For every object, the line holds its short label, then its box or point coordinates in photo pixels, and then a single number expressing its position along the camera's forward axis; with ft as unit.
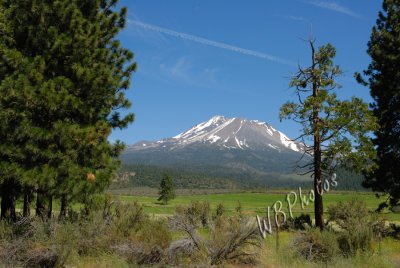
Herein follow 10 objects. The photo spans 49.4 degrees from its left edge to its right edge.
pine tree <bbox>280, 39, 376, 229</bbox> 61.41
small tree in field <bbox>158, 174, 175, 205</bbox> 306.76
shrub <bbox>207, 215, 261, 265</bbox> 30.86
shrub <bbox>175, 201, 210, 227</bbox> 91.98
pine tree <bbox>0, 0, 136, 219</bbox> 40.81
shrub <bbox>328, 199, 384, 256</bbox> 34.73
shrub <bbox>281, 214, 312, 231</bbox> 71.05
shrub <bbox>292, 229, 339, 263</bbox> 34.00
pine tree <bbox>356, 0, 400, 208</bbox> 70.08
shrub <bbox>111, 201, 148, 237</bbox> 35.19
